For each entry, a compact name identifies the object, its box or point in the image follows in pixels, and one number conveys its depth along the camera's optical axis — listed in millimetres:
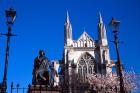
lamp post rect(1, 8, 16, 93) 10711
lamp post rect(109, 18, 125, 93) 11677
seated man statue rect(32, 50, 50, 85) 11508
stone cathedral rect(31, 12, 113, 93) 46031
